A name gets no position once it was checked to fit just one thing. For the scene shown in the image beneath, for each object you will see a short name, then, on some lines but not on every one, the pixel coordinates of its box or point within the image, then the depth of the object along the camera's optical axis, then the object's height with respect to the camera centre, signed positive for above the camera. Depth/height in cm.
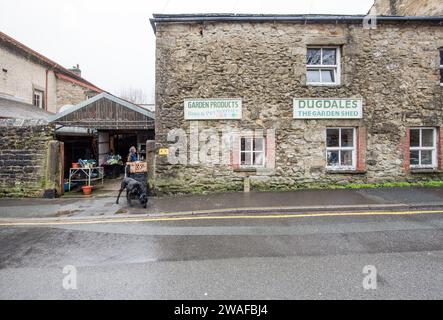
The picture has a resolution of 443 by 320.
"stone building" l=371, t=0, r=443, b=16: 1163 +796
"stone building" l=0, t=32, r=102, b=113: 1542 +587
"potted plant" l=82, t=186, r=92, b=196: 986 -122
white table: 1064 -61
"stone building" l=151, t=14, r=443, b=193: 932 +228
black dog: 771 -97
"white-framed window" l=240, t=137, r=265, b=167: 959 +30
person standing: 991 +16
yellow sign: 927 +28
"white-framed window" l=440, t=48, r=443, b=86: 990 +373
